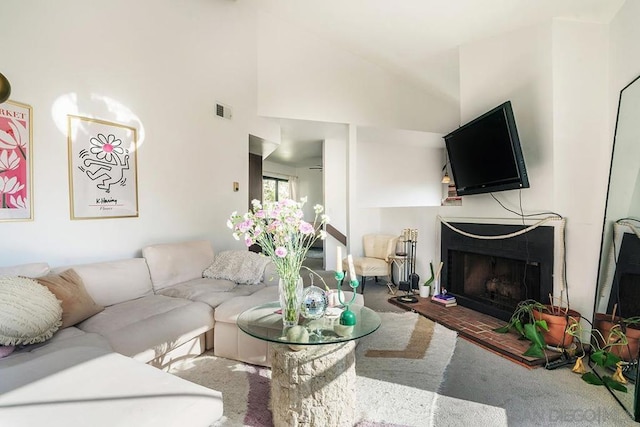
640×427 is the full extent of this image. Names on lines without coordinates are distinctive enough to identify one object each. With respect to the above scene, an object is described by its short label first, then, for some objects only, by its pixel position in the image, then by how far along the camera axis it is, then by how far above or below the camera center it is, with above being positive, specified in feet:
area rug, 5.78 -3.91
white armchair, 14.84 -2.71
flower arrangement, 5.54 -0.56
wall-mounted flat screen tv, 8.95 +1.58
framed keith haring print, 8.52 +1.04
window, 28.17 +1.63
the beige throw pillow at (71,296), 6.43 -1.93
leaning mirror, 7.00 -1.31
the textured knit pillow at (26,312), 5.29 -1.89
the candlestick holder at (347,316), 5.70 -2.03
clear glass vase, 5.81 -1.76
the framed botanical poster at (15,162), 7.14 +1.01
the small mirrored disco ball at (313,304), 5.97 -1.89
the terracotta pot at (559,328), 8.10 -3.20
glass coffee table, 5.13 -2.82
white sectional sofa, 3.45 -2.25
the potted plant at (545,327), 7.91 -3.22
